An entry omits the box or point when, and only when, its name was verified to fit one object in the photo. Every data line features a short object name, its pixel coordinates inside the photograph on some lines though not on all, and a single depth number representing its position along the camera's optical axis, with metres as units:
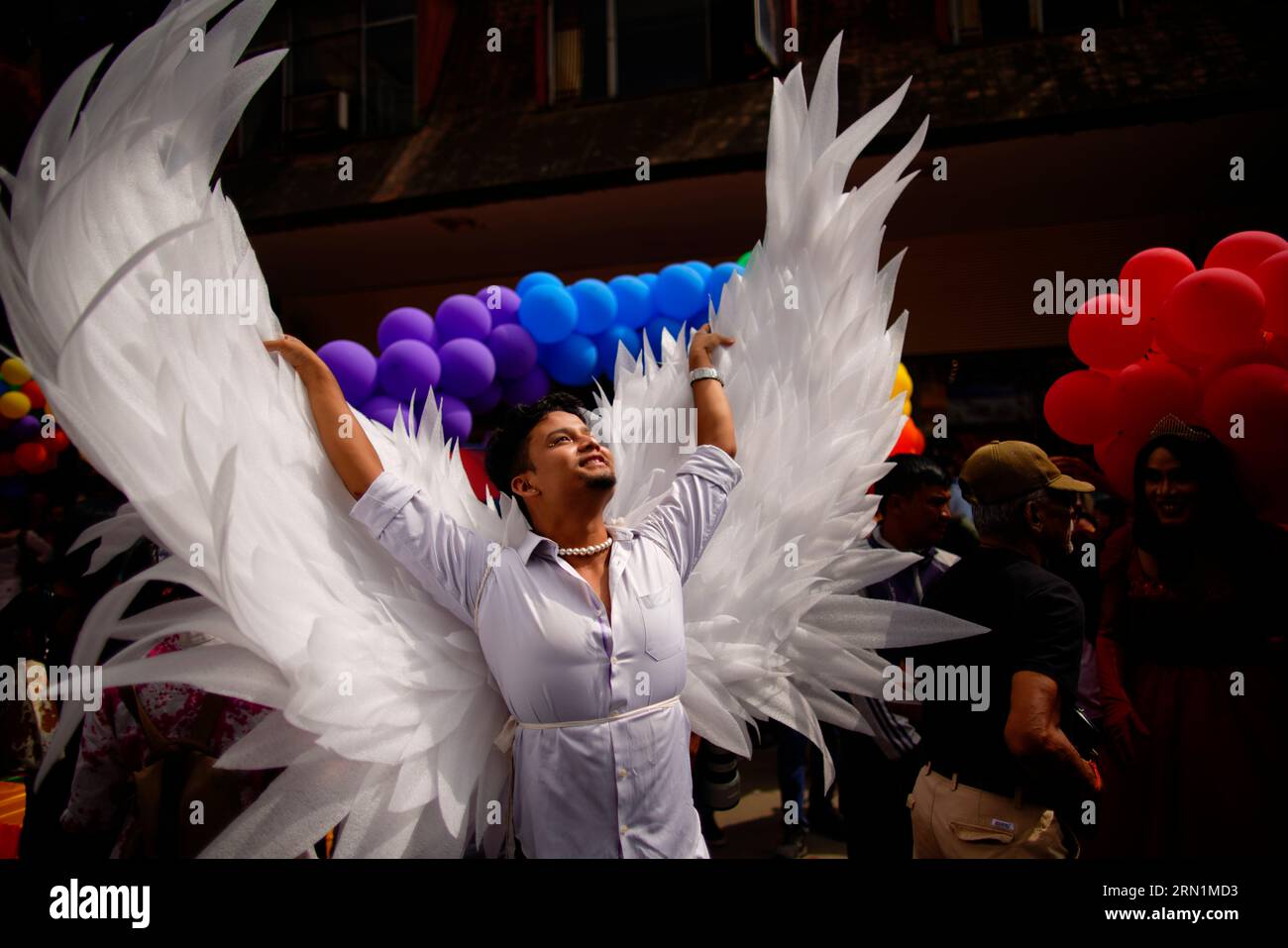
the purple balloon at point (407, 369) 4.54
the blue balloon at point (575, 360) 4.85
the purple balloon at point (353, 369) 4.53
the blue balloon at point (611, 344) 4.89
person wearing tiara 2.22
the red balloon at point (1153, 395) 2.52
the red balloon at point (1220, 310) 2.40
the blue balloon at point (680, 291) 4.68
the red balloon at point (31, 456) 6.31
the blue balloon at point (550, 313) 4.81
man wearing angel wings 1.62
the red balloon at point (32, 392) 6.28
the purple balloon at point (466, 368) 4.63
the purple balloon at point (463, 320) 4.82
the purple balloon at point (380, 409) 4.48
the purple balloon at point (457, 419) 4.57
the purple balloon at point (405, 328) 4.85
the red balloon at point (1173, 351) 2.55
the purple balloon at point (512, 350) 4.83
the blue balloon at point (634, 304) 4.96
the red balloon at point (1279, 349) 2.45
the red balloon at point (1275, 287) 2.40
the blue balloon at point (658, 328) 4.75
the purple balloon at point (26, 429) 6.23
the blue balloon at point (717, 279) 4.68
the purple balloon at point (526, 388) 4.95
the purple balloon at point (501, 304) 4.99
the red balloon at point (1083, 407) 2.71
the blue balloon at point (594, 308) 4.87
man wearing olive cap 1.88
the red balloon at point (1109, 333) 2.71
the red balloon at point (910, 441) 4.72
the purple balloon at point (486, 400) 4.82
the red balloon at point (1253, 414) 2.26
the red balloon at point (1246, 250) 2.62
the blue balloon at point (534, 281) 5.05
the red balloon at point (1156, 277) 2.70
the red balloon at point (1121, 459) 2.61
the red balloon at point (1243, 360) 2.41
